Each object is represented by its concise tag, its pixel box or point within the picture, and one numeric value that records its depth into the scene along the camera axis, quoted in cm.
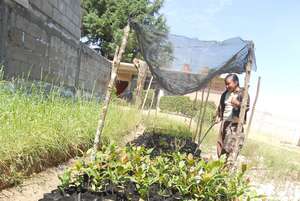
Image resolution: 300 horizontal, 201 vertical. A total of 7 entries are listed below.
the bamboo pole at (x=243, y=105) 265
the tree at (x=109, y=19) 1357
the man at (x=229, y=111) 345
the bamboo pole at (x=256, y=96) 381
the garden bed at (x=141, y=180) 161
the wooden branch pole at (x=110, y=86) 199
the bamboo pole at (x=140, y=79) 750
